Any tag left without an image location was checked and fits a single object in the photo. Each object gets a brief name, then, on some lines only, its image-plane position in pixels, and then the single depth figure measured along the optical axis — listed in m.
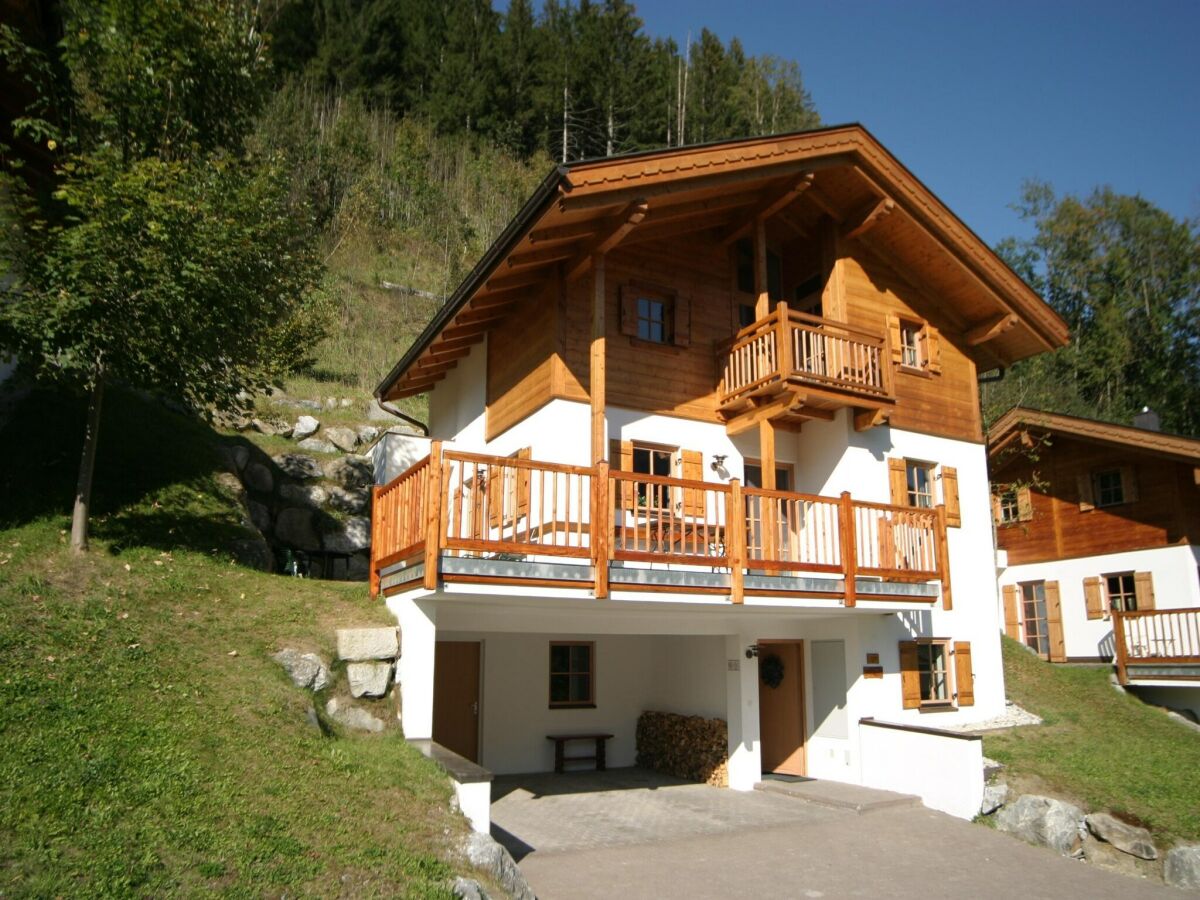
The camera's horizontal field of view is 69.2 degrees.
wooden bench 14.34
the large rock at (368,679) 9.75
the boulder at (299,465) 21.91
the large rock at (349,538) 20.14
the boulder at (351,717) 9.44
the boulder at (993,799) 11.83
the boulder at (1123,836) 10.77
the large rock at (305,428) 24.09
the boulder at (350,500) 21.47
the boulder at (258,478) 20.02
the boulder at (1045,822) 11.16
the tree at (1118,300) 39.88
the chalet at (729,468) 10.75
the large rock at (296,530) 19.70
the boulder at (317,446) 23.72
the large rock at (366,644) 9.92
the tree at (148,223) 10.31
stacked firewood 13.70
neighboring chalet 17.75
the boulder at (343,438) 24.39
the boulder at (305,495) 20.62
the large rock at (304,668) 9.34
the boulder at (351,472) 22.39
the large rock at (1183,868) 10.30
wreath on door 14.62
